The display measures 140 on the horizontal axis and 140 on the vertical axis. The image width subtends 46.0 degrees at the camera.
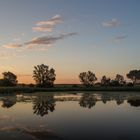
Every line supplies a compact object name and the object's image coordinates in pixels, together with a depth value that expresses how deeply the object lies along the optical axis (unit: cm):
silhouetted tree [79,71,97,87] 7787
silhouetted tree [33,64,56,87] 6472
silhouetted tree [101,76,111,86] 7878
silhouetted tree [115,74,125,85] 8360
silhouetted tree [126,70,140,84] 9325
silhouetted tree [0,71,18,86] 6807
